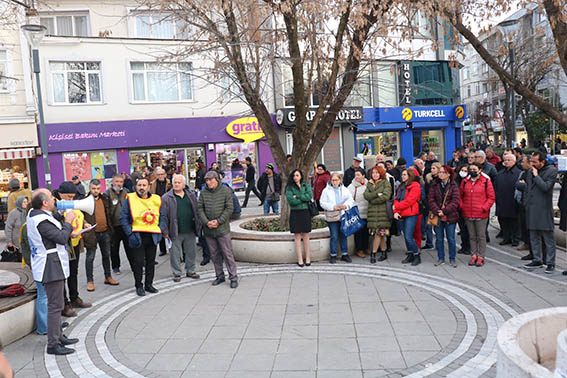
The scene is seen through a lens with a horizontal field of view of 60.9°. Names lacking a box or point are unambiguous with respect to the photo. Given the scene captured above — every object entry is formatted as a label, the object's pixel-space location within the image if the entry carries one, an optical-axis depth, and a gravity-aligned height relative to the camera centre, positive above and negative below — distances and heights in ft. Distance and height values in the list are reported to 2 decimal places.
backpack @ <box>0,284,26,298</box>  19.60 -4.62
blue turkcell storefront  85.35 +4.09
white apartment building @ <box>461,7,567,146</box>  75.72 +14.56
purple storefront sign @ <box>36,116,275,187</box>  64.90 +4.69
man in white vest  17.01 -2.82
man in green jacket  25.80 -2.97
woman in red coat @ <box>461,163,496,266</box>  27.66 -3.36
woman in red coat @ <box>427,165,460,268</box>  27.86 -3.26
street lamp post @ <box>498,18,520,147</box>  53.75 +5.61
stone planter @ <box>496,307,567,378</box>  10.44 -4.37
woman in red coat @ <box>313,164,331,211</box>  38.37 -1.77
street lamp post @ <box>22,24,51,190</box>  37.83 +10.93
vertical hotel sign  85.76 +13.30
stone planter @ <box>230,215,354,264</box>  30.09 -5.38
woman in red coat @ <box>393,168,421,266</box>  28.55 -3.25
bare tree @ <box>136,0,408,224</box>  30.01 +7.71
